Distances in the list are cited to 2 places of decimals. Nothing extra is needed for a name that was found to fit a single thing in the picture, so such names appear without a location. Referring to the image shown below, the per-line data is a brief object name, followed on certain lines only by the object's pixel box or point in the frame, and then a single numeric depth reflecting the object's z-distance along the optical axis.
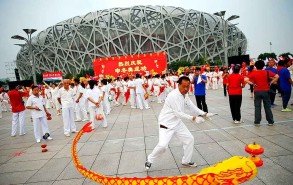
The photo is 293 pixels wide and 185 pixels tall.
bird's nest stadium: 52.50
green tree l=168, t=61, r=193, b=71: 39.78
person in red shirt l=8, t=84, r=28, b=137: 7.30
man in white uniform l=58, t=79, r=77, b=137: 6.66
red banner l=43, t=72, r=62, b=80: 29.09
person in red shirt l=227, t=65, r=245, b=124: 6.02
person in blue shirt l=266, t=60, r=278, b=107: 7.33
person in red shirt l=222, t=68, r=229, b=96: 8.65
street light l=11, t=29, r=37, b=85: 19.21
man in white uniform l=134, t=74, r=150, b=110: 10.54
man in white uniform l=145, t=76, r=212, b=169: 3.35
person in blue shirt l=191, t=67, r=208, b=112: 7.11
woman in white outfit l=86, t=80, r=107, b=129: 6.97
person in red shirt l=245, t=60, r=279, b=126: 5.45
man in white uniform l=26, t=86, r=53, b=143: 6.10
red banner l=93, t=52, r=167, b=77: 25.02
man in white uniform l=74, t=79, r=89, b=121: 9.12
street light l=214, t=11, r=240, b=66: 20.41
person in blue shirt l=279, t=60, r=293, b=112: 6.67
